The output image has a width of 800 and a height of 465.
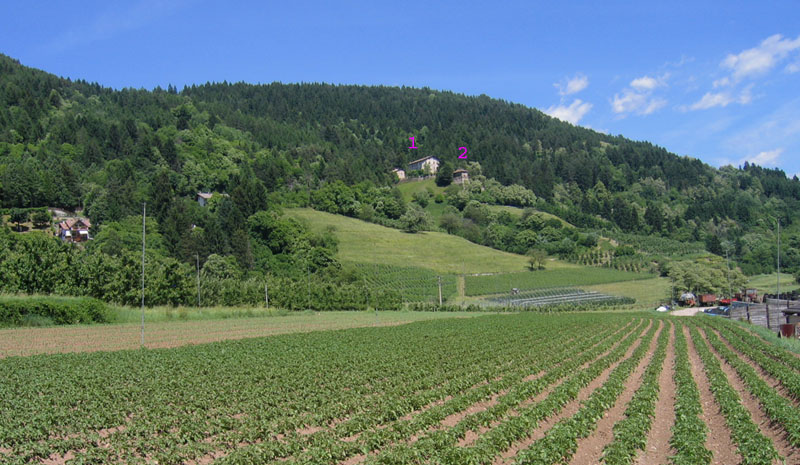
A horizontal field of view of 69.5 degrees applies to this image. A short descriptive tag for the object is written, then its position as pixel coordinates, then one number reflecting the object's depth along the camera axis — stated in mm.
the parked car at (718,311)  72000
